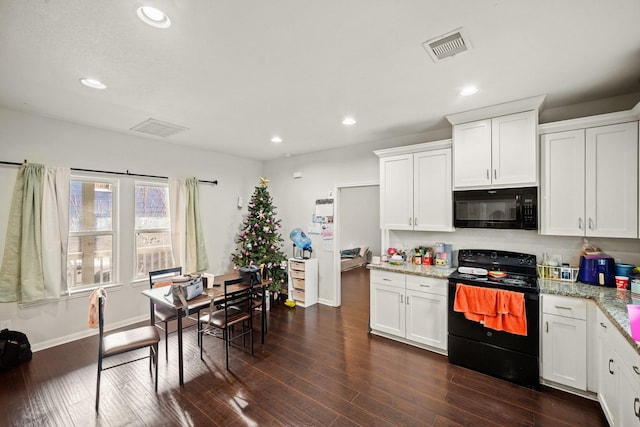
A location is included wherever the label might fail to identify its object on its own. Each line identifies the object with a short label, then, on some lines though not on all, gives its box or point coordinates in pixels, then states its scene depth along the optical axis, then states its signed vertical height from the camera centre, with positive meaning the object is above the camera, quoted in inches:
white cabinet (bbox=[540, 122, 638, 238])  96.4 +11.4
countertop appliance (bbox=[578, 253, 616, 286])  100.3 -21.5
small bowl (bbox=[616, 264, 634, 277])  97.7 -20.6
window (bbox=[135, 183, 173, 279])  165.8 -9.9
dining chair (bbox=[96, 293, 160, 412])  92.4 -46.2
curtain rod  123.1 +22.6
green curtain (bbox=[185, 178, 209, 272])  180.5 -12.6
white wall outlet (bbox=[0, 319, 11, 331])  120.0 -49.0
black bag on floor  110.0 -56.1
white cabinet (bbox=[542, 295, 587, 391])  93.0 -44.8
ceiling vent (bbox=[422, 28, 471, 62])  71.2 +46.1
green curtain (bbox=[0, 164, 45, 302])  121.4 -14.1
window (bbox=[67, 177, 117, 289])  143.7 -10.8
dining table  103.0 -35.3
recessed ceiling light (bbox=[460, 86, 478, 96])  100.5 +45.6
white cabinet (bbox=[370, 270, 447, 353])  123.2 -46.3
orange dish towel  100.8 -36.6
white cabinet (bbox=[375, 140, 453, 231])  134.1 +13.1
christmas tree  190.1 -20.4
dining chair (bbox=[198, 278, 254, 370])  114.9 -45.3
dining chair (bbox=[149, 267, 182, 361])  125.3 -35.4
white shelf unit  188.4 -48.0
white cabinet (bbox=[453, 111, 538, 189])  110.7 +26.0
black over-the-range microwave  112.0 +1.9
